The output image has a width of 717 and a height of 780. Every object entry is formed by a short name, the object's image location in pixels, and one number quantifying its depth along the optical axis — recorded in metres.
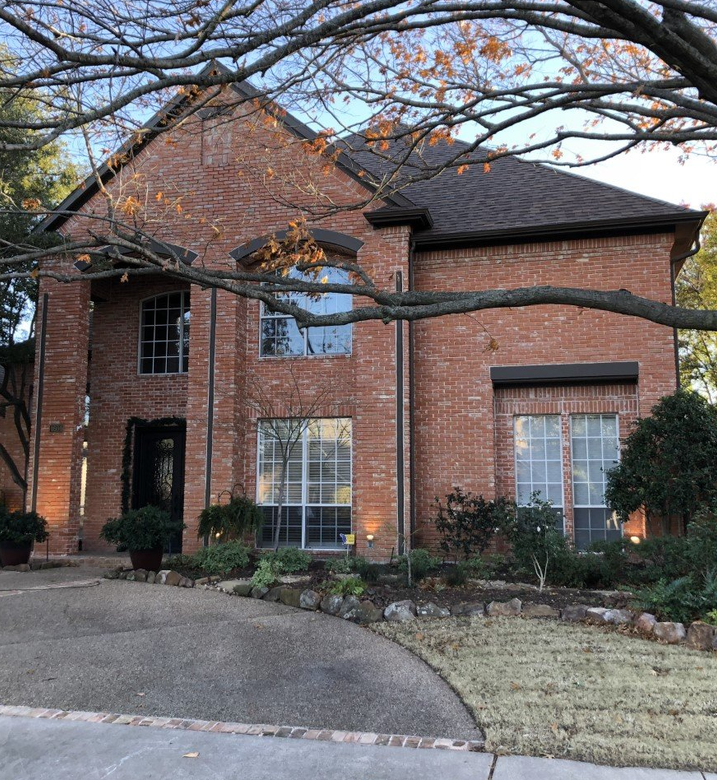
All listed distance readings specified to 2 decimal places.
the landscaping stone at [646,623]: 7.16
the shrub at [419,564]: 9.53
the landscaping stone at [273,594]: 9.11
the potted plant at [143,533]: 10.66
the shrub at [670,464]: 10.13
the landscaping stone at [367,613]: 7.97
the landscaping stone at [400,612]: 7.92
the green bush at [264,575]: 9.51
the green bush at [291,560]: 10.43
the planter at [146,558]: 10.80
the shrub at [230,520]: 11.54
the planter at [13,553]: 11.90
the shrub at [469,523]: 11.10
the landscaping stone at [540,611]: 7.88
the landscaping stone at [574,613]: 7.74
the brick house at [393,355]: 11.68
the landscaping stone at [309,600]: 8.63
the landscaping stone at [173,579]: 10.24
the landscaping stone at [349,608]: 8.14
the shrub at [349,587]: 8.66
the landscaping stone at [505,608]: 7.97
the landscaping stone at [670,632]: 6.87
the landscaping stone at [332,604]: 8.36
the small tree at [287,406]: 12.60
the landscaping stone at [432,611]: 7.97
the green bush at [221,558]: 10.74
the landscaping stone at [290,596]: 8.86
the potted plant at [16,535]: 11.83
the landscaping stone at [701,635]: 6.64
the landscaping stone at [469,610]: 7.98
